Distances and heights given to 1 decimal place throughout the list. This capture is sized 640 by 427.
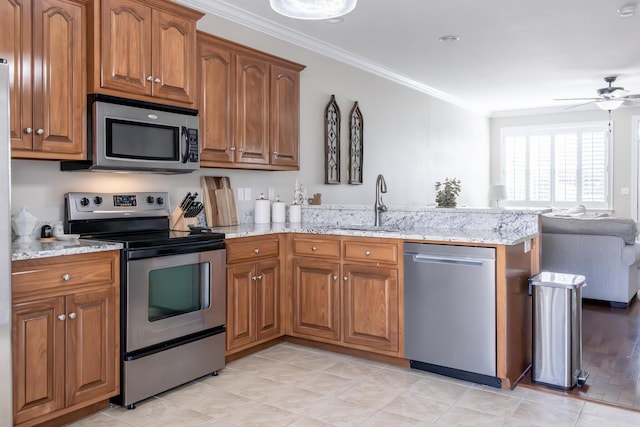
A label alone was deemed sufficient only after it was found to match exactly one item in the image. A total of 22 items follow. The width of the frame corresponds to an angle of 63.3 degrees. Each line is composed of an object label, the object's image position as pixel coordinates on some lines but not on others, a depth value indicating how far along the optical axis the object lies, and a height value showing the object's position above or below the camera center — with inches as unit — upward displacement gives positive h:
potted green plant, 184.9 +4.9
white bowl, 112.7 -5.7
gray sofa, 199.6 -17.0
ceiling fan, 273.2 +60.0
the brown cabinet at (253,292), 136.6 -22.5
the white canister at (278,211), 171.2 -0.1
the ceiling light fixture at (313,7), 93.1 +37.0
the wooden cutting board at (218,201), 156.0 +2.9
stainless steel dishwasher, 119.6 -24.0
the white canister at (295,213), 172.6 -0.8
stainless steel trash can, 119.1 -28.5
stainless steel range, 109.2 -18.2
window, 348.8 +32.1
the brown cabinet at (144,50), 113.2 +37.6
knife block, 141.2 -2.8
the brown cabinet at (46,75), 101.0 +27.8
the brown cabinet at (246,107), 144.3 +31.3
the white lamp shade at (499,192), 359.9 +12.9
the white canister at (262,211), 169.2 -0.1
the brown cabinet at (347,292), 135.0 -22.4
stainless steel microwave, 113.7 +17.4
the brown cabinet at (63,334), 92.4 -23.5
